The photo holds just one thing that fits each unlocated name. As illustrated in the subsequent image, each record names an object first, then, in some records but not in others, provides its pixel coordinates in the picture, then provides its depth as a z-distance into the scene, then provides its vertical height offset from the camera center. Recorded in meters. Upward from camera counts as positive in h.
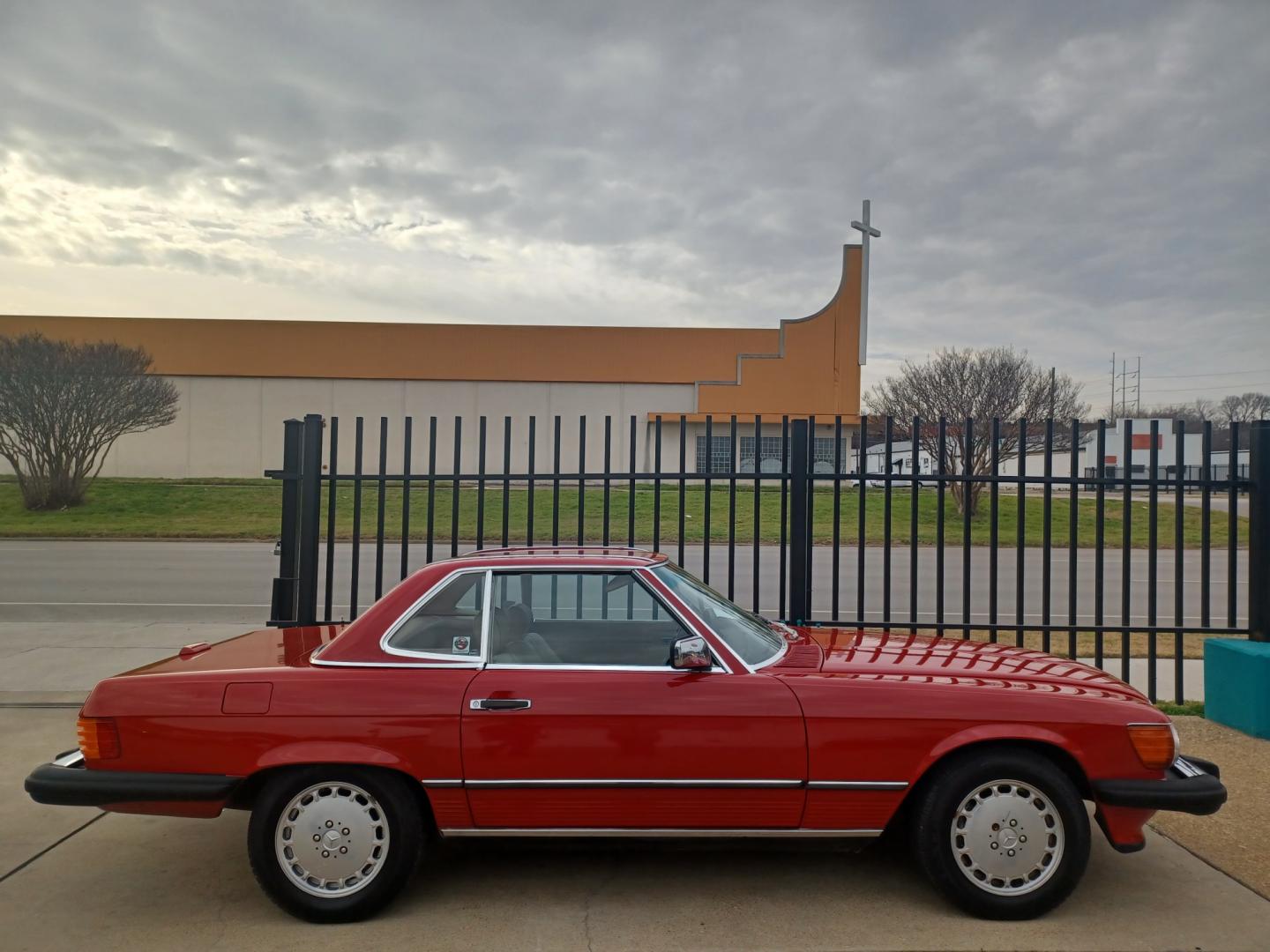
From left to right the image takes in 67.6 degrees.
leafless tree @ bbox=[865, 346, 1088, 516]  24.70 +2.85
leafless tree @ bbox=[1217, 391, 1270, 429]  63.50 +6.92
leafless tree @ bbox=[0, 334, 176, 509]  24.62 +1.96
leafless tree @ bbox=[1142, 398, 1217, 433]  73.00 +7.54
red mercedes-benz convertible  3.62 -1.05
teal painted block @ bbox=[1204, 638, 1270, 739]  6.02 -1.18
